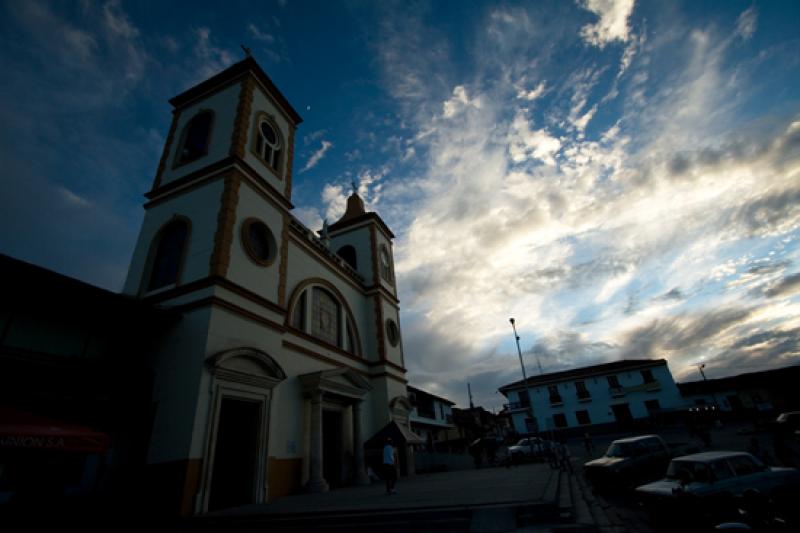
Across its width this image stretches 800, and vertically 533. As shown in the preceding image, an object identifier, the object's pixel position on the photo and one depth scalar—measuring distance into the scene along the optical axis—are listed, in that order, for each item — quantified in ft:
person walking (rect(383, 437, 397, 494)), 34.67
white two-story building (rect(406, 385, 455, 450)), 115.75
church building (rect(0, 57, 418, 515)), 33.30
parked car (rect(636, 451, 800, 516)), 22.81
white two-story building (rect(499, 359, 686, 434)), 128.28
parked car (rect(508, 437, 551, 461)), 84.40
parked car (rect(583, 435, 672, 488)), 35.96
